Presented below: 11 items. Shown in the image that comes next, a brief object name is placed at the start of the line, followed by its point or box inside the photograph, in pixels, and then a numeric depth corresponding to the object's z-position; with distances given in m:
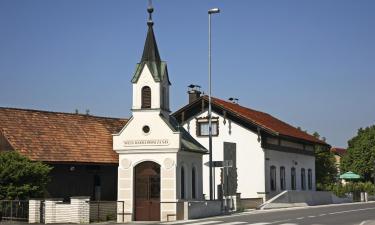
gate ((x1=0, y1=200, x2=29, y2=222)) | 30.39
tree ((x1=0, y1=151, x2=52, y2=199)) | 30.91
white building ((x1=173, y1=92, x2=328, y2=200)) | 46.25
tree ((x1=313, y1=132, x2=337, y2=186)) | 63.92
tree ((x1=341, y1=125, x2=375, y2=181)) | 82.24
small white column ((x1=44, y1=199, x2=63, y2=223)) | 30.27
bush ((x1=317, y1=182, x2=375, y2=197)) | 57.61
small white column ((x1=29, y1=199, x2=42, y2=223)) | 30.28
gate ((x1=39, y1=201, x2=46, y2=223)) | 30.50
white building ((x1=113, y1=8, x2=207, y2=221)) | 32.03
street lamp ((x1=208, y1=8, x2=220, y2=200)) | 34.85
